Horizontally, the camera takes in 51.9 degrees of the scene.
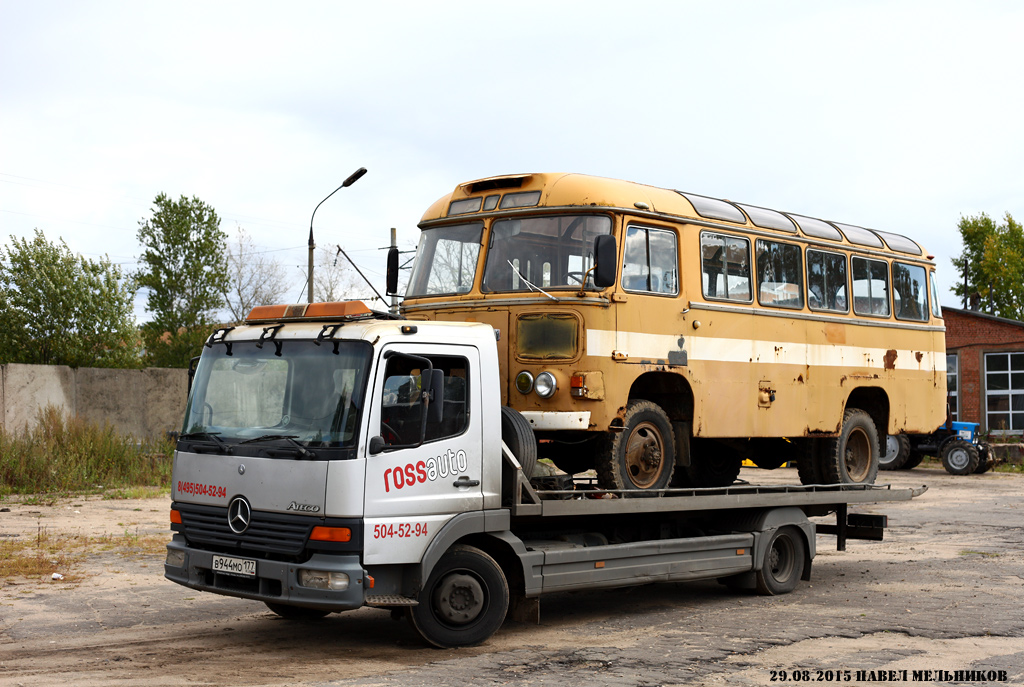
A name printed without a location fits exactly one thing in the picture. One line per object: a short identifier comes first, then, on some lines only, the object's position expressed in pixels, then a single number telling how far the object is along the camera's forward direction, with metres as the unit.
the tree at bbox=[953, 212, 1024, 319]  46.47
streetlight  25.89
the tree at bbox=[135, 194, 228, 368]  47.84
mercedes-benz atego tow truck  7.23
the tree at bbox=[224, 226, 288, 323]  52.12
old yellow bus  9.29
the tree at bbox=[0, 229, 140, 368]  30.69
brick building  35.75
